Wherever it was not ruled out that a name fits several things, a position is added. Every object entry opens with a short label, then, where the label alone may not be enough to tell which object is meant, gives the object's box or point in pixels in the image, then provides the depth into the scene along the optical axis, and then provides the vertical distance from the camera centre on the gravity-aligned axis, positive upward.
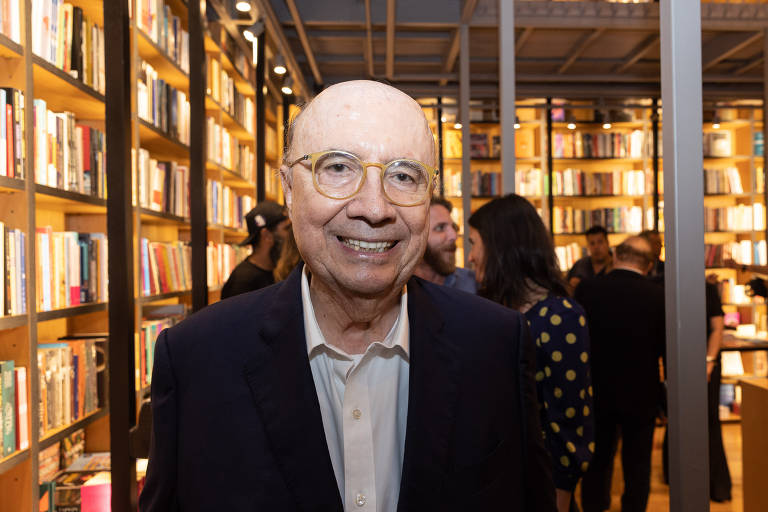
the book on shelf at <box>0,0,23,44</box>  1.84 +0.77
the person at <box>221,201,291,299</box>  3.17 +0.07
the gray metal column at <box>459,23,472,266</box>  4.75 +1.17
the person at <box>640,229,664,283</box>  3.76 +0.01
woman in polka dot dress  1.93 -0.22
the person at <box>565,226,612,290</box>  5.81 -0.05
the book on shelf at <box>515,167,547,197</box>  7.38 +0.90
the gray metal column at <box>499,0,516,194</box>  3.22 +0.91
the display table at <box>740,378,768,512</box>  2.70 -0.91
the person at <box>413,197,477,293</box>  2.82 +0.04
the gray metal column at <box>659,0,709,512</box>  1.45 +0.00
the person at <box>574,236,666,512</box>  3.18 -0.68
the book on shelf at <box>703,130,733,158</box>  7.33 +1.35
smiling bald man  0.93 -0.21
